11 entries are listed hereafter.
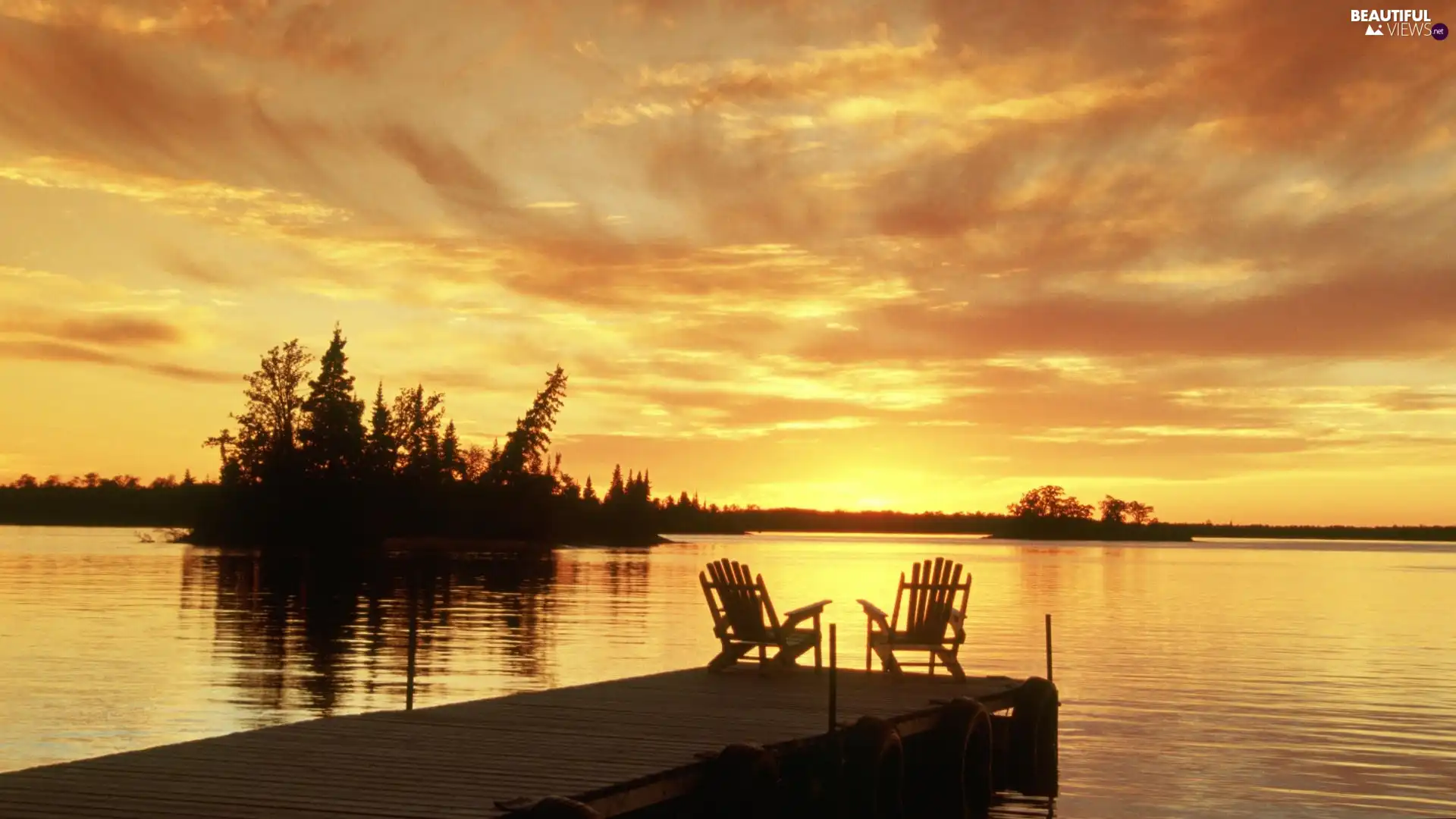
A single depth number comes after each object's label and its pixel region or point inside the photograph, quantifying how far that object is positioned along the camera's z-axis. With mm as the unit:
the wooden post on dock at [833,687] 12719
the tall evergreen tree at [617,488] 183125
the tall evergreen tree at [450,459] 131250
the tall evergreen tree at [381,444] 108500
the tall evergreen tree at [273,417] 100625
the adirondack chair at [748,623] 17375
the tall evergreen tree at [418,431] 125812
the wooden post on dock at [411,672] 15411
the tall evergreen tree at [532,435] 125688
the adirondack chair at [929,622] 17312
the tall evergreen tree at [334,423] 98312
